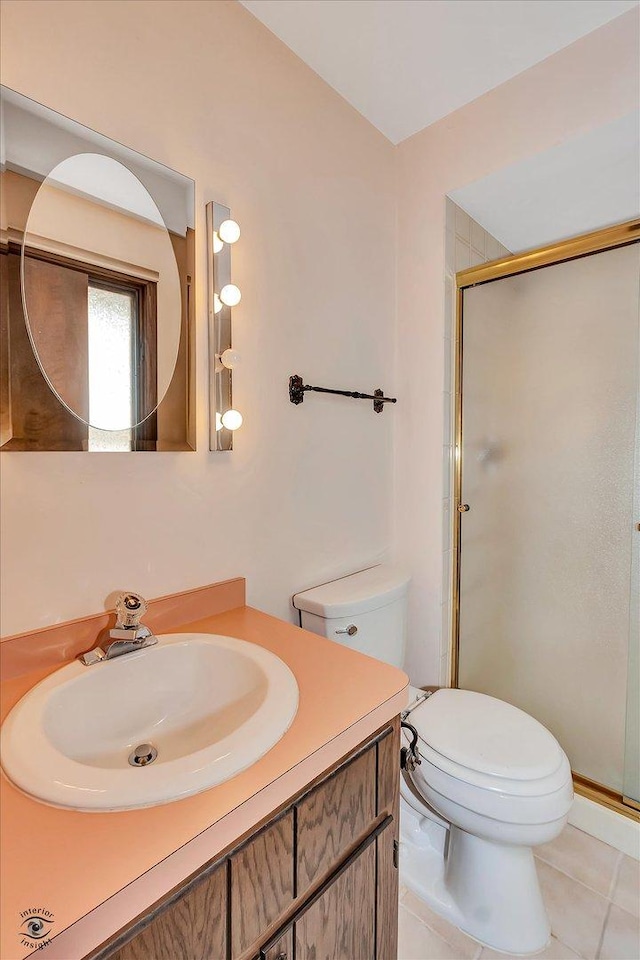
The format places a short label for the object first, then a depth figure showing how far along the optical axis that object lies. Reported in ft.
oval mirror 2.80
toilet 3.64
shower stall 5.01
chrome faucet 2.83
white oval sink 1.83
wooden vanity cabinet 1.70
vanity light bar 3.63
